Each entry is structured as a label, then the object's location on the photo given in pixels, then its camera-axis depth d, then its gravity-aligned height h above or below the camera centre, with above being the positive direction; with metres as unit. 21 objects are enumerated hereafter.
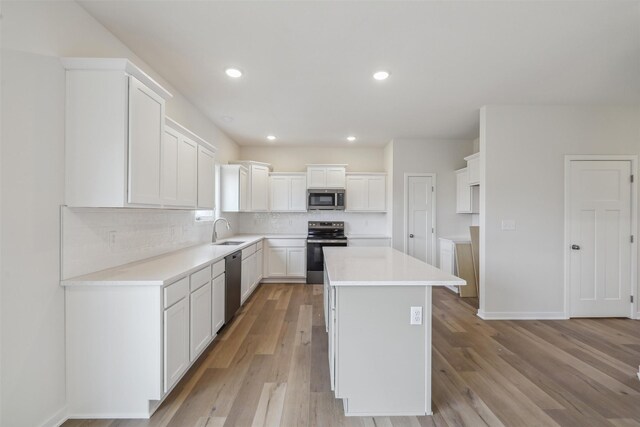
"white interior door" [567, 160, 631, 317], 3.32 -0.28
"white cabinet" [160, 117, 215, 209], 2.35 +0.46
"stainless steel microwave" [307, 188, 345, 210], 5.21 +0.33
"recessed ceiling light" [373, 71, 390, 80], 2.57 +1.40
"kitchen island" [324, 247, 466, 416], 1.75 -0.89
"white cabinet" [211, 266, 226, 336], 2.59 -0.91
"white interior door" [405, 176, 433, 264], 4.91 +0.03
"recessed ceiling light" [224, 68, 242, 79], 2.54 +1.40
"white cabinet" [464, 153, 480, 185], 4.08 +0.76
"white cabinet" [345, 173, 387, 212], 5.34 +0.44
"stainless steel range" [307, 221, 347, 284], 4.92 -0.77
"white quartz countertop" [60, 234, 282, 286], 1.68 -0.43
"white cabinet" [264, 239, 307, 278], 4.95 -0.85
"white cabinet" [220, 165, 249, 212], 4.44 +0.45
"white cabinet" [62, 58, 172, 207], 1.68 +0.53
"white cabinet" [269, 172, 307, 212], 5.32 +0.41
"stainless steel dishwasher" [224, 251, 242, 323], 2.95 -0.84
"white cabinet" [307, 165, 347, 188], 5.23 +0.75
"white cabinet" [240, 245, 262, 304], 3.64 -0.89
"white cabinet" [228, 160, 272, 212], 4.85 +0.54
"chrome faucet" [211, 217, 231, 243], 3.88 -0.31
